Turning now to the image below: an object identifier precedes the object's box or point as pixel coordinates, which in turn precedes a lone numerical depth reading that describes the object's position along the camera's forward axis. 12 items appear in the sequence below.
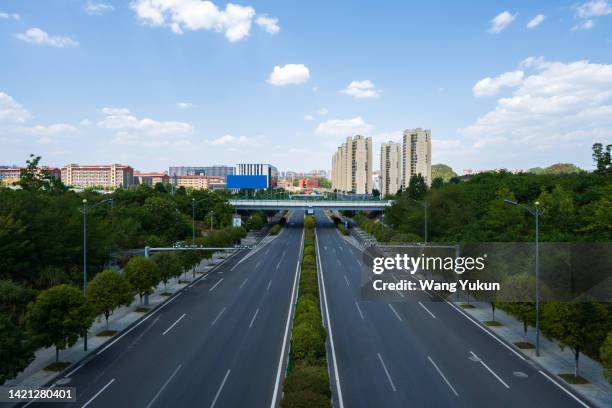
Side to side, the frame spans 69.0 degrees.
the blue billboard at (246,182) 122.06
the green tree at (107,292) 30.25
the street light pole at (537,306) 27.09
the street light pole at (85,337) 27.26
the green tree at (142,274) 36.53
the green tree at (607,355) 19.45
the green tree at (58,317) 23.92
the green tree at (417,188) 85.75
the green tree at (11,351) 19.47
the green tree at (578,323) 23.59
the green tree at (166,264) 42.09
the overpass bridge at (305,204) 110.56
